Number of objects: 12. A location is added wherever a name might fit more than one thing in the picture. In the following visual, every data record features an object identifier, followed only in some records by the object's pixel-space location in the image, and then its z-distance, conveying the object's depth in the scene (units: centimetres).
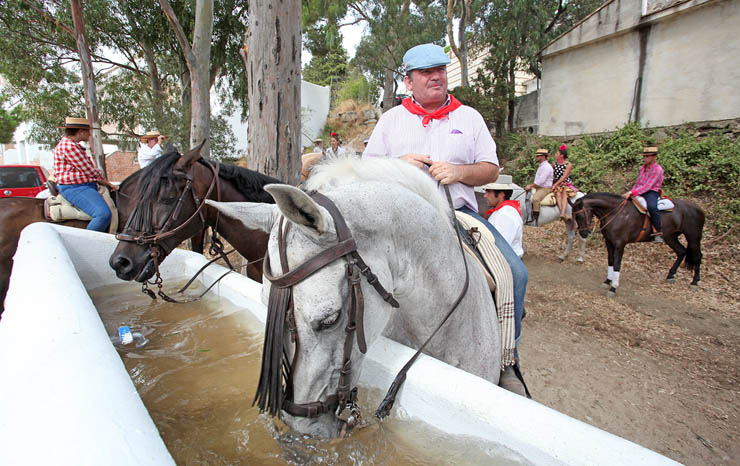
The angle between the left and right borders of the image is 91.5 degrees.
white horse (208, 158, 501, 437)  112
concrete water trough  82
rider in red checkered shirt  430
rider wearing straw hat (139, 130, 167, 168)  704
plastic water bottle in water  257
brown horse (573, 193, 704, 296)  682
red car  1005
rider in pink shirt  676
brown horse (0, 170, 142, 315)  382
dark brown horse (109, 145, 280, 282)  300
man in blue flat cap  192
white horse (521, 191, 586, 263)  854
